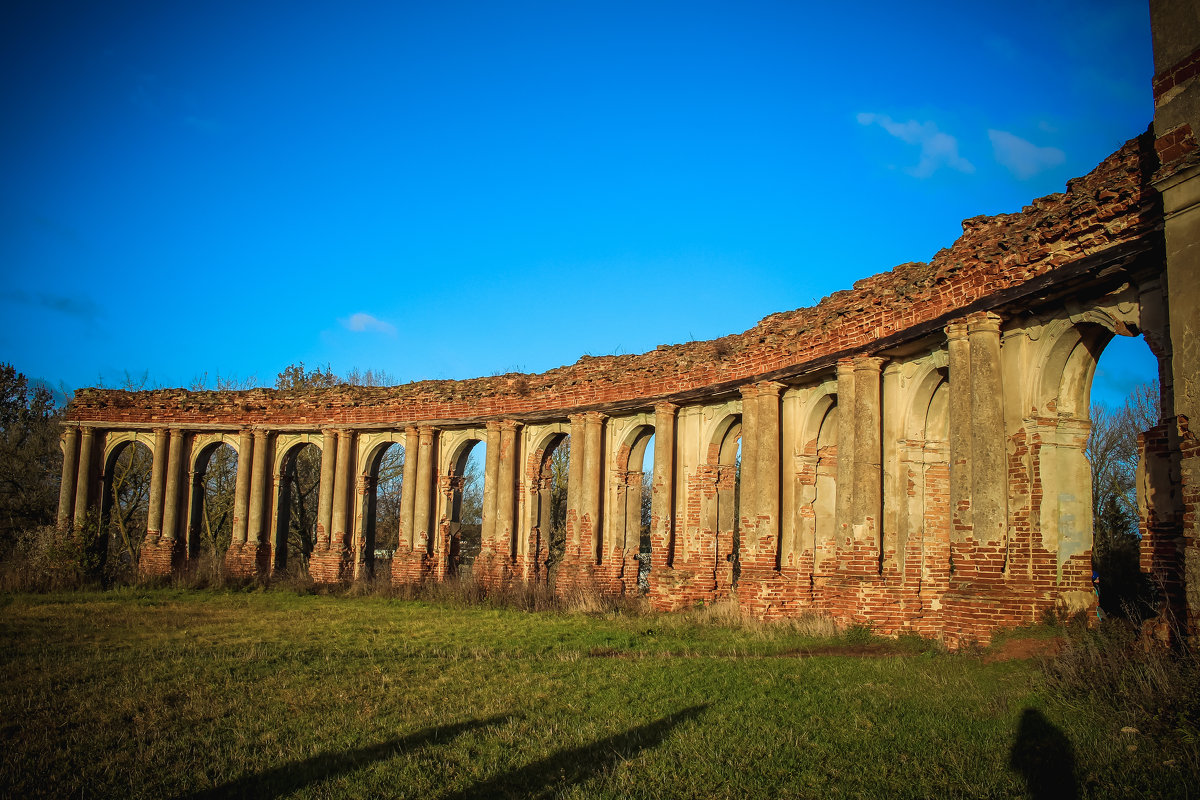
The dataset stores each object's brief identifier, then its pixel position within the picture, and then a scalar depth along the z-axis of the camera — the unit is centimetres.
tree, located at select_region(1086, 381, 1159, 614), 1720
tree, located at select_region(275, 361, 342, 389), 3650
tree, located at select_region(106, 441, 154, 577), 2720
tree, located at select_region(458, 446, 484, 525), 4831
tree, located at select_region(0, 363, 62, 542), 2953
